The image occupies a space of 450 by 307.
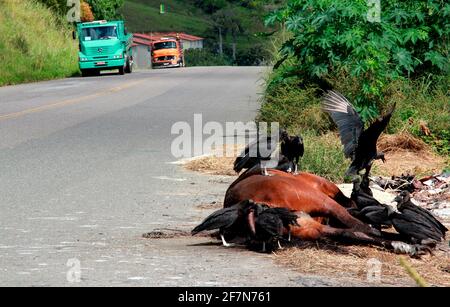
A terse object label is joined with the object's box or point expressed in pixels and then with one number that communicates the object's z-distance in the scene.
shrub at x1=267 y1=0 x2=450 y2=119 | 25.34
